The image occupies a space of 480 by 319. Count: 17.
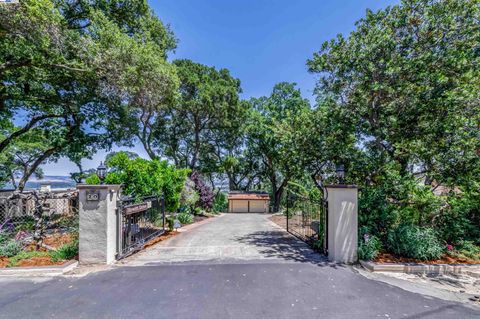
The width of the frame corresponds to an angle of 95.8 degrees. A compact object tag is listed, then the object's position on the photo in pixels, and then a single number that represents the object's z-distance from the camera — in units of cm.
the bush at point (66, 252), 518
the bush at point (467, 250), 560
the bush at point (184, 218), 1254
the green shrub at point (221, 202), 2573
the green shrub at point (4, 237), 542
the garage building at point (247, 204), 2658
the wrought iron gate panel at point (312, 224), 613
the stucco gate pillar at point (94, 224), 503
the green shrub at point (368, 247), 519
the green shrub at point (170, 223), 957
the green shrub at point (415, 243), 522
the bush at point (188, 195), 1353
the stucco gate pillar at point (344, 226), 529
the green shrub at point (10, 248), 513
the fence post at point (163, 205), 863
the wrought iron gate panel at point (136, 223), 552
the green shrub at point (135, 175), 744
